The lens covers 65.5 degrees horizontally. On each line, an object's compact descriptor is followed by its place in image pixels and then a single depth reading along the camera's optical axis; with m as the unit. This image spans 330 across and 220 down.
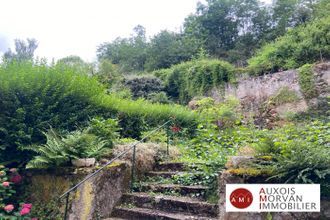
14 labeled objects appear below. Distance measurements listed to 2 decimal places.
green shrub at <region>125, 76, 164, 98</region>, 11.96
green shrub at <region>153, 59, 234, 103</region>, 10.95
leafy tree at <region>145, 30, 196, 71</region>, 16.03
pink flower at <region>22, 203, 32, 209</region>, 3.44
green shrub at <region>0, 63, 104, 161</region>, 4.36
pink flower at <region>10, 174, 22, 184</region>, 3.97
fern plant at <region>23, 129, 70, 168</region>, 3.78
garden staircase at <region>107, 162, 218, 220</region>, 3.39
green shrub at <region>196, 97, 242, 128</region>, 7.97
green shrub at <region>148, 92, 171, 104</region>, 11.16
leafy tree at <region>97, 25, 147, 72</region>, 18.30
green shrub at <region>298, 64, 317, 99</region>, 8.41
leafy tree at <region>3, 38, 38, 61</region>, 24.61
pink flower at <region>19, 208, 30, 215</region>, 3.27
